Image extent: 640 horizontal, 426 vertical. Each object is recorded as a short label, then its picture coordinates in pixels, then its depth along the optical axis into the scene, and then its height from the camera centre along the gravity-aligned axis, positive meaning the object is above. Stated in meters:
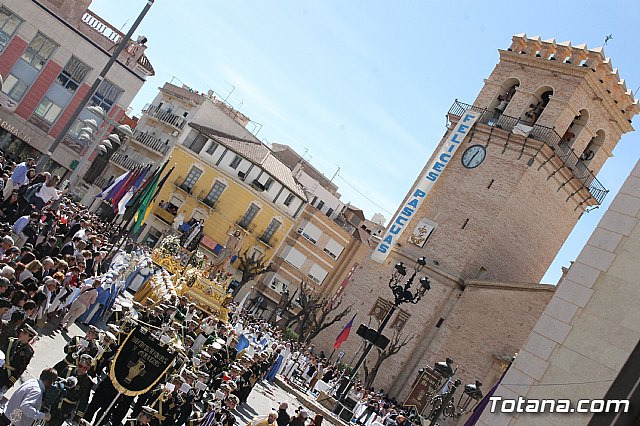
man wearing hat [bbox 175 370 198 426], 12.30 -2.61
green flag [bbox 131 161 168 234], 26.16 -0.50
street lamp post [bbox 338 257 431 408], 23.55 +1.41
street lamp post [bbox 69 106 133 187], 24.89 +0.57
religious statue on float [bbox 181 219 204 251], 40.48 -1.14
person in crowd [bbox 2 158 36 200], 19.72 -1.73
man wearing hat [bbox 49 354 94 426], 9.94 -2.87
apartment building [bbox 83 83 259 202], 59.88 +4.84
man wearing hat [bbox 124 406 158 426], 10.86 -2.76
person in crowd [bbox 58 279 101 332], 16.48 -2.89
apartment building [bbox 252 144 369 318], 59.88 +2.37
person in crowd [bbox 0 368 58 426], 8.48 -2.76
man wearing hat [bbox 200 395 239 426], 12.73 -2.57
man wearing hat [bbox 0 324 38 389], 9.30 -2.58
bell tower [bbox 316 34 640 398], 37.88 +9.34
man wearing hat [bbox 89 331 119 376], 11.70 -2.42
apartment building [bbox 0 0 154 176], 39.22 +2.50
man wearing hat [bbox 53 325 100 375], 10.65 -2.46
